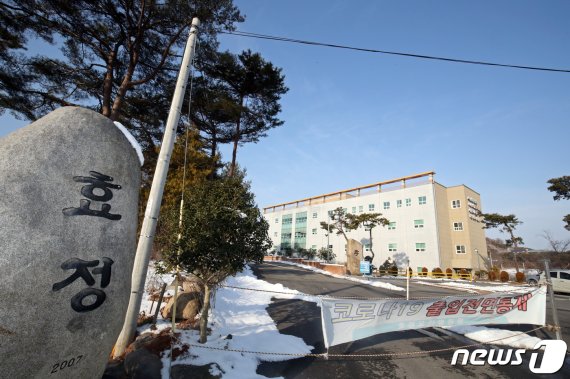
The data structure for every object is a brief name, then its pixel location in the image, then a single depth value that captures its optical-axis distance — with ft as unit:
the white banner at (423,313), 18.22
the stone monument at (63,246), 8.32
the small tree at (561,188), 84.74
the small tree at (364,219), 116.88
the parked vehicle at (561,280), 57.98
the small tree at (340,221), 123.77
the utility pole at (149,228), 18.72
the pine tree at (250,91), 61.00
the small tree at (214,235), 20.52
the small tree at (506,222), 110.11
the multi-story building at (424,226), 120.26
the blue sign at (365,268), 91.66
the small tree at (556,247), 135.99
